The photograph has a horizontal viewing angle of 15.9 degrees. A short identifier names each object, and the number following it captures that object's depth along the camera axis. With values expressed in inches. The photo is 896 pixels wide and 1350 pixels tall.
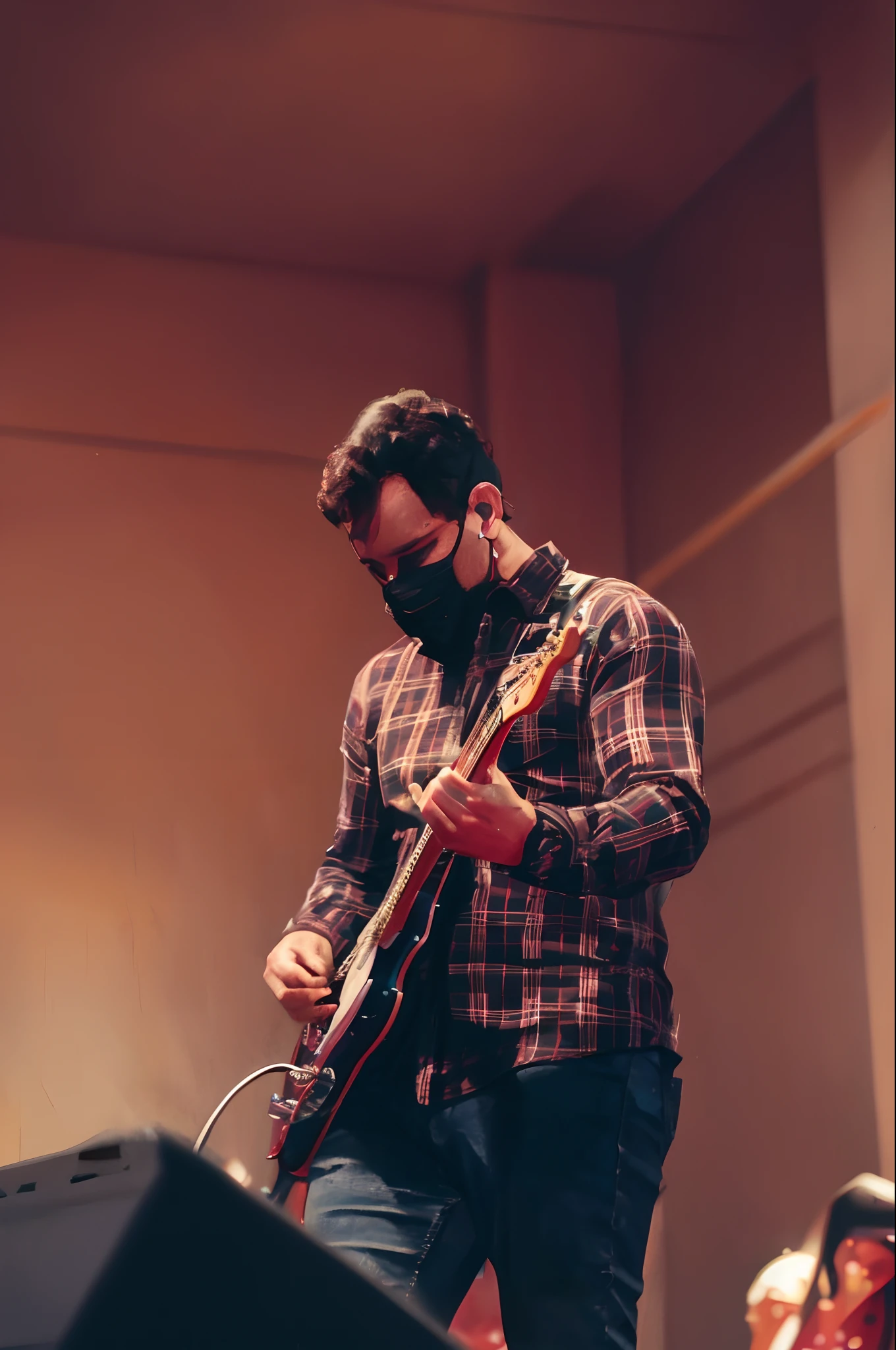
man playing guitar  186.5
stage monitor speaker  134.1
